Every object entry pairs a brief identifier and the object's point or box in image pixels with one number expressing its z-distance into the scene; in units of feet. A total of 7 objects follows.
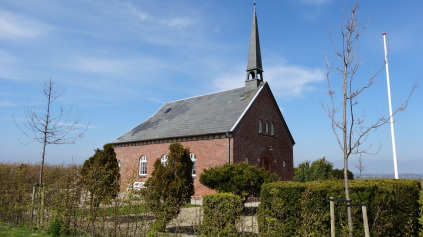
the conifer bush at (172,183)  29.86
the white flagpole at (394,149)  53.86
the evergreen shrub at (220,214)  21.98
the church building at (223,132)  68.69
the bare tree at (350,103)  18.53
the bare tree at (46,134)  34.57
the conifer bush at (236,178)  42.29
